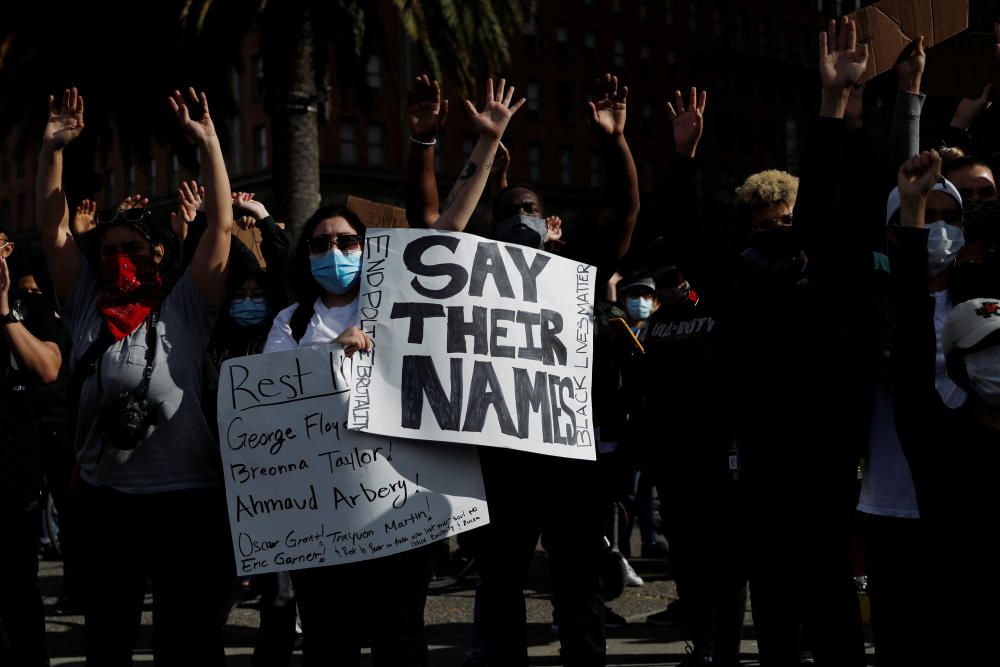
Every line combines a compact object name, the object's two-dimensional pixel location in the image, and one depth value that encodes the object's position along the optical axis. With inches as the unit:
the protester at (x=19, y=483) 168.6
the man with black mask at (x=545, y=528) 154.9
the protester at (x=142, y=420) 144.6
